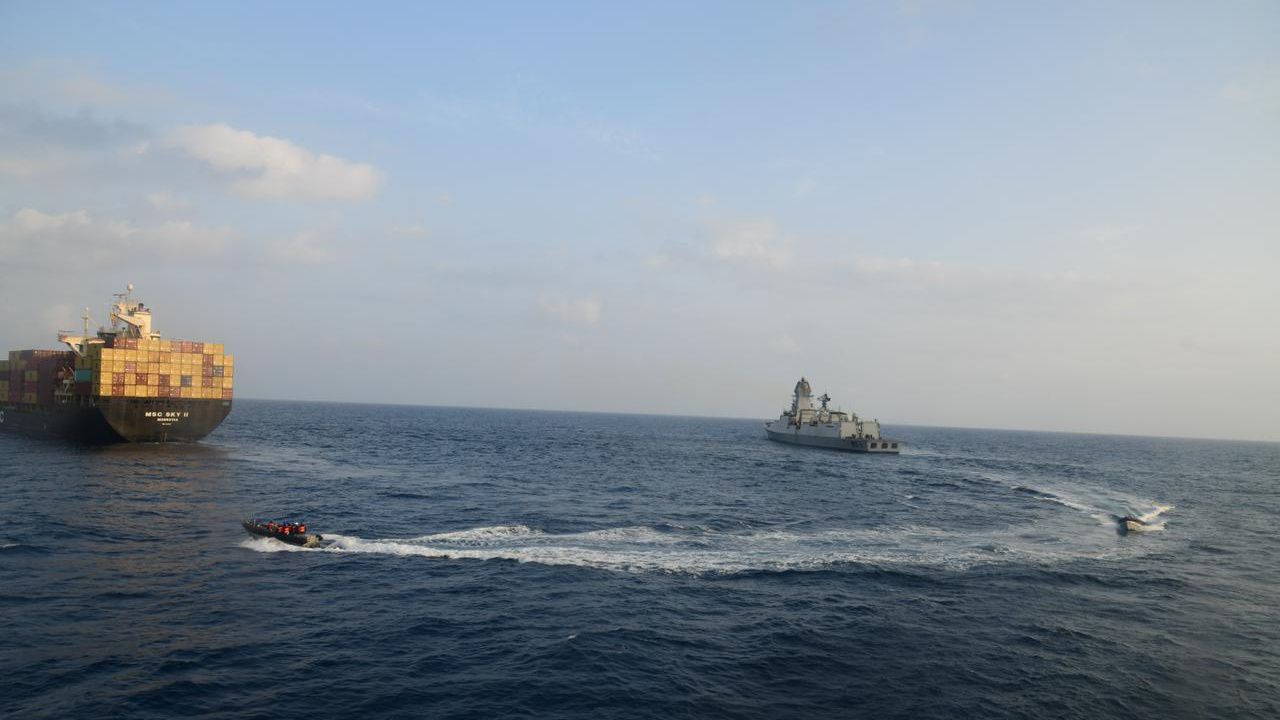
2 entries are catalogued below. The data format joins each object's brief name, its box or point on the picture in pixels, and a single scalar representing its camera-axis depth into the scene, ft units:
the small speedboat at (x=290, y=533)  158.81
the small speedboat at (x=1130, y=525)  221.19
